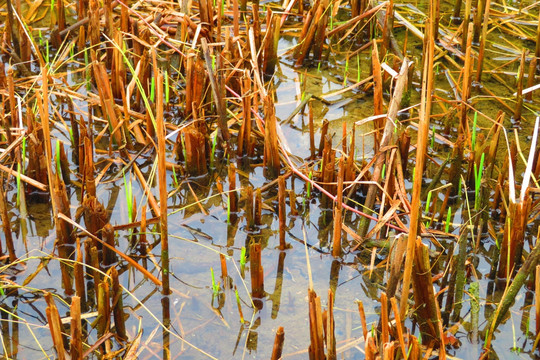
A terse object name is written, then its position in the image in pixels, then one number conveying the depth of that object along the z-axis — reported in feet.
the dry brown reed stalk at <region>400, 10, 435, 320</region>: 10.37
